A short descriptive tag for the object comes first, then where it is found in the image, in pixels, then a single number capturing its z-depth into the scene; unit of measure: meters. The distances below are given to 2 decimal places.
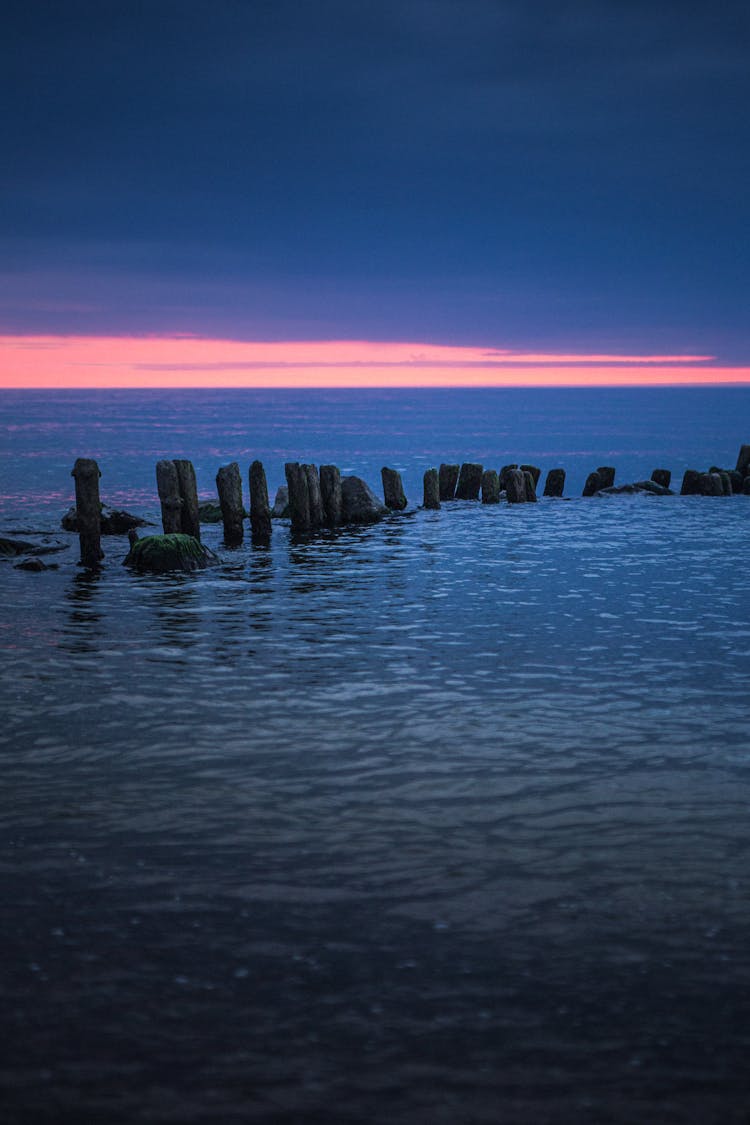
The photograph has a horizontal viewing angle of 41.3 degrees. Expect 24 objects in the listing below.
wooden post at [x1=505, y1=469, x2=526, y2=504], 33.88
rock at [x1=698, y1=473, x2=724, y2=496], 35.78
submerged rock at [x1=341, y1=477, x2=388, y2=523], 28.08
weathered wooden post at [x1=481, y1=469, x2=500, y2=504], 33.44
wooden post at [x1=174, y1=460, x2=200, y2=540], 21.77
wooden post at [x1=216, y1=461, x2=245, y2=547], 23.06
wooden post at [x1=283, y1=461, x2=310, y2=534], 25.47
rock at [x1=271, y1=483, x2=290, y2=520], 29.66
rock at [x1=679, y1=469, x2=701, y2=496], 36.41
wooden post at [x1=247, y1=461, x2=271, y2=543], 23.72
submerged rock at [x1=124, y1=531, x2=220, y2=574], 19.65
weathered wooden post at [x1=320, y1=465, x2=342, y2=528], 27.12
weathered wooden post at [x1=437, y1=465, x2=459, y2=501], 34.72
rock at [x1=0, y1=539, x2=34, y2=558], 22.61
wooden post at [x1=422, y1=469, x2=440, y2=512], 31.39
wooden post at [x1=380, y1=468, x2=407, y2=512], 31.00
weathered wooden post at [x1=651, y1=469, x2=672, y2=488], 38.25
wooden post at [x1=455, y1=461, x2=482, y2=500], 34.66
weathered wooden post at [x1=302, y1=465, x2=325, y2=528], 26.14
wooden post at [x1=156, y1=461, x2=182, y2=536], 21.55
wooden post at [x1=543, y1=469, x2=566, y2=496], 37.47
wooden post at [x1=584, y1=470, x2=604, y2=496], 37.50
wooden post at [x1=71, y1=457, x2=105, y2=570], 20.28
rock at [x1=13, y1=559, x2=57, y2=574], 19.94
